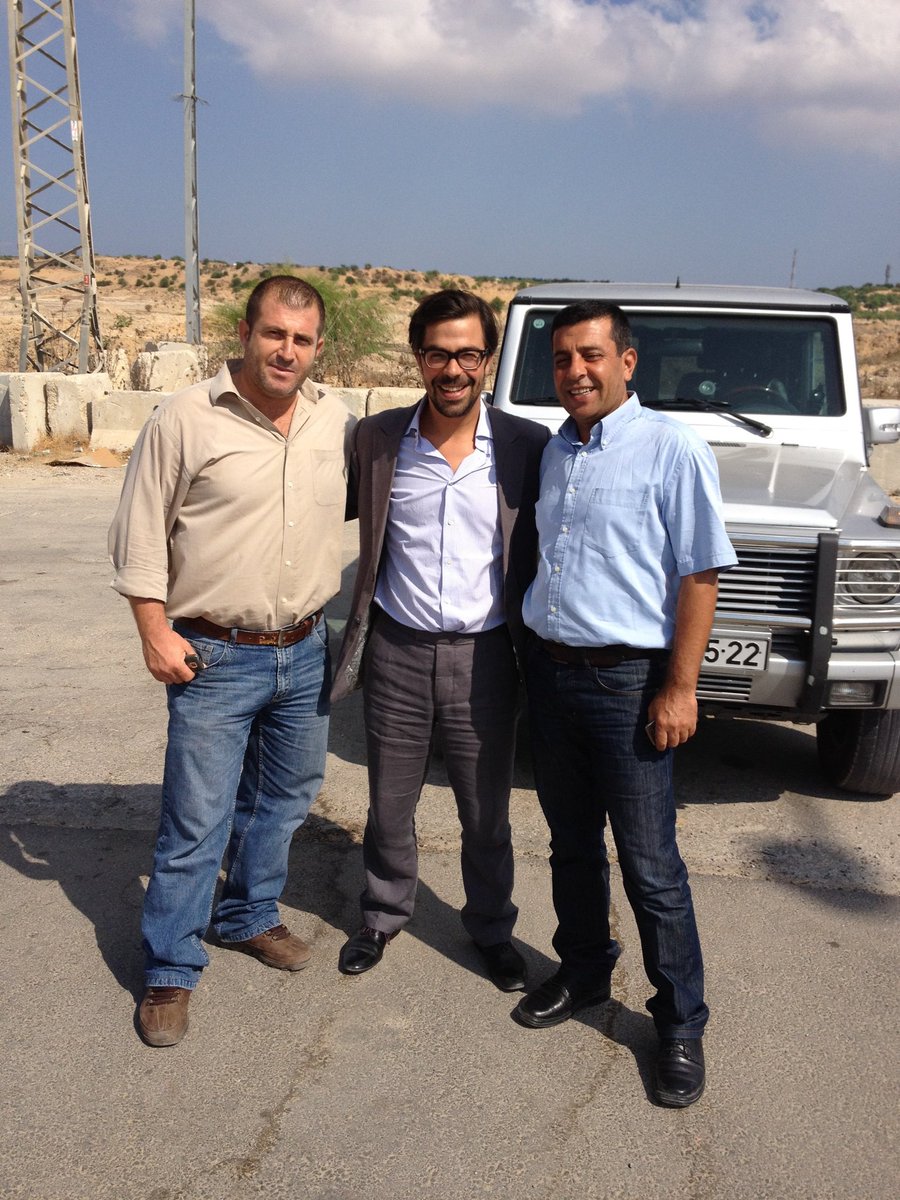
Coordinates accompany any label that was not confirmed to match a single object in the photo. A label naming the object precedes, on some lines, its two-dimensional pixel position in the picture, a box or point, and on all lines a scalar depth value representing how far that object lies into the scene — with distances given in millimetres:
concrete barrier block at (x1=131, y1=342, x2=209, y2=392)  13836
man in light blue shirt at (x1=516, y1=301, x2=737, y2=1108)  2504
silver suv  3721
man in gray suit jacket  2771
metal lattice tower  17703
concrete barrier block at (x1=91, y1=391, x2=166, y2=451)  12867
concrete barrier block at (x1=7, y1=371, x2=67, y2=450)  12812
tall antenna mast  17797
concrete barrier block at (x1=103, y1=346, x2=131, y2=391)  16188
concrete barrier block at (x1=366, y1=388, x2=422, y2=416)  12492
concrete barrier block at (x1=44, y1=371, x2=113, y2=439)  13070
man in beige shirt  2701
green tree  17234
